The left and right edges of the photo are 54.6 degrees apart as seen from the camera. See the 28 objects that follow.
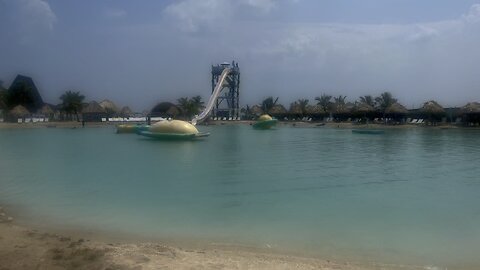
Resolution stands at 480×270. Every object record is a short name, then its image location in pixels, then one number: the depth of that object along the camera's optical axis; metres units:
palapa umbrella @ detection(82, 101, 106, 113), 77.38
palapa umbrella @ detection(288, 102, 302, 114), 87.43
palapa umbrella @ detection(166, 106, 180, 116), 88.37
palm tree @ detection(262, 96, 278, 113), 99.89
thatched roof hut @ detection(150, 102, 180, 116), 88.93
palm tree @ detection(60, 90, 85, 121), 77.88
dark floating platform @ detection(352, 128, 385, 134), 51.72
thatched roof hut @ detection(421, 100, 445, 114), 63.31
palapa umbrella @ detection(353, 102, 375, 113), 71.73
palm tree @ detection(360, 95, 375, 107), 81.81
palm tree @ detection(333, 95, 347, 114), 77.93
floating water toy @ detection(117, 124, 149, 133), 49.91
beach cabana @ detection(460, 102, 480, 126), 58.06
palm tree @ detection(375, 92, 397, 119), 77.01
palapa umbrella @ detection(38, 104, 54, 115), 75.81
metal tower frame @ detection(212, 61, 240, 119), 91.81
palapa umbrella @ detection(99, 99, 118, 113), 82.44
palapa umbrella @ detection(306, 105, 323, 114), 84.24
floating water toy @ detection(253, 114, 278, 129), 62.97
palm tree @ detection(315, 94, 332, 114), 90.22
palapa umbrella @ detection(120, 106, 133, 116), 85.76
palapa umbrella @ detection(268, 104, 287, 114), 91.09
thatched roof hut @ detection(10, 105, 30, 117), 67.19
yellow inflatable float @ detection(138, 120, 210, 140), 37.19
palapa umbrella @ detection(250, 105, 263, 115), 97.34
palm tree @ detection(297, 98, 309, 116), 87.88
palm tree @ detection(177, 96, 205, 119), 86.77
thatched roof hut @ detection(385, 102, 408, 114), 68.31
